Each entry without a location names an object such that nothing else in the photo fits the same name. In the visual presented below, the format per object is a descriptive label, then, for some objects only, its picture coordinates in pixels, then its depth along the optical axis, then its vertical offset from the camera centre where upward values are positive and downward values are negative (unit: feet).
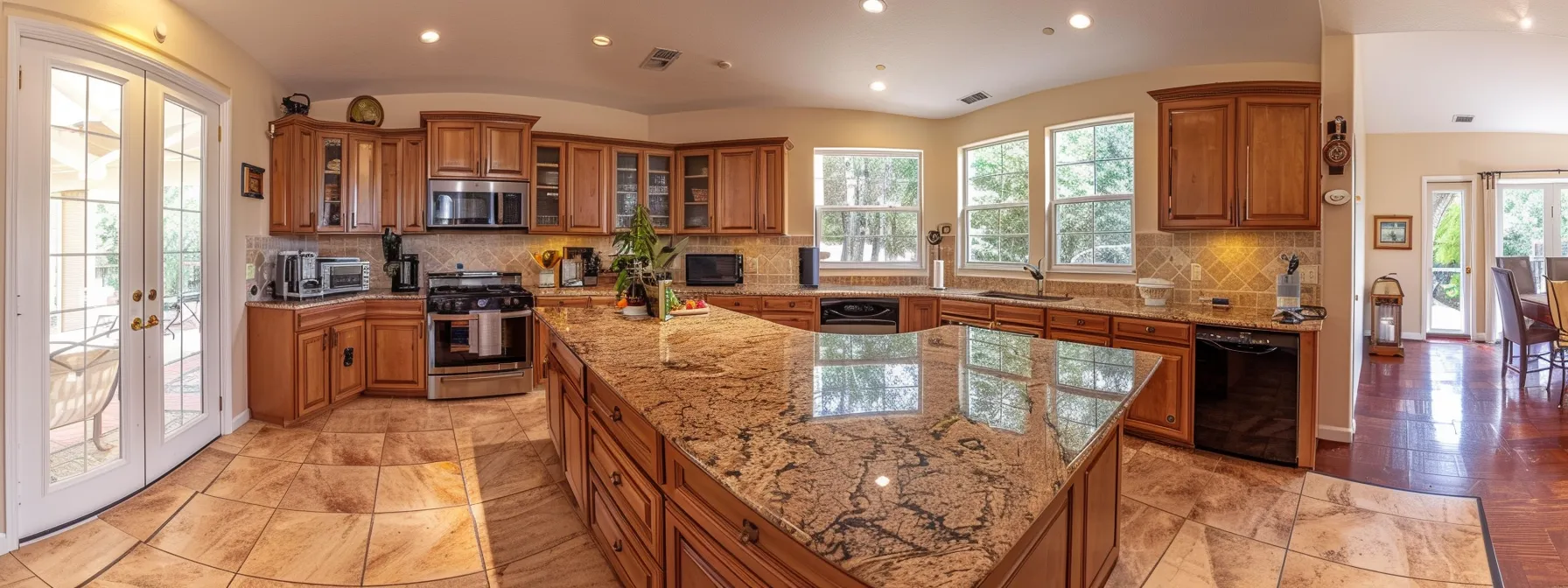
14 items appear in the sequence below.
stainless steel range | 13.96 -1.19
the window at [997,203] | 15.83 +2.41
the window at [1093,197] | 13.91 +2.24
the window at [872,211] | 17.80 +2.35
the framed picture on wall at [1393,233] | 21.94 +2.19
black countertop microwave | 17.06 +0.60
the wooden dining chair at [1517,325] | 14.34 -0.79
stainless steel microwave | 14.74 +2.10
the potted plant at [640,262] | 8.67 +0.44
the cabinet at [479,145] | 14.53 +3.52
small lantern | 19.30 -0.86
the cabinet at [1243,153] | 10.65 +2.52
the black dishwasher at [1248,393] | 9.81 -1.68
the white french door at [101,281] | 7.49 +0.12
